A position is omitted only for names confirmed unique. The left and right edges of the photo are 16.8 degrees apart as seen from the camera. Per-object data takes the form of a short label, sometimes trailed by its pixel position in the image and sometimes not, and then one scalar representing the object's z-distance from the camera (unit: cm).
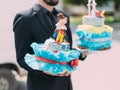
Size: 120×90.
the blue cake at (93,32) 345
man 301
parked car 658
